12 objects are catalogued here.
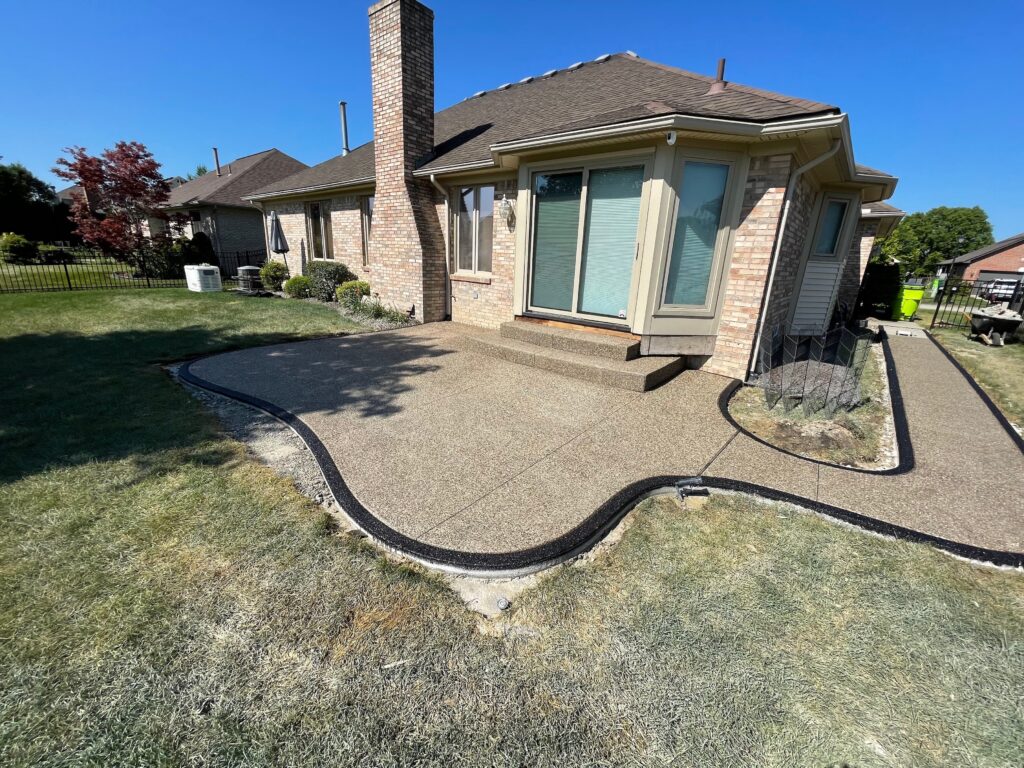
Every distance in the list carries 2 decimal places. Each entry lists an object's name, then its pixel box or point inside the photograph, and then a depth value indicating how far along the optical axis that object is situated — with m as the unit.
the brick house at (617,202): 5.17
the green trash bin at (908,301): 13.14
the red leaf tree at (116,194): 15.64
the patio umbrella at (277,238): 12.72
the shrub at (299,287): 12.23
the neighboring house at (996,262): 43.22
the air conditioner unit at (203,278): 12.41
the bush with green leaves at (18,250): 19.72
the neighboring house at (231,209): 18.48
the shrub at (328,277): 11.63
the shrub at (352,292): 10.41
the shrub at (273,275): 13.59
